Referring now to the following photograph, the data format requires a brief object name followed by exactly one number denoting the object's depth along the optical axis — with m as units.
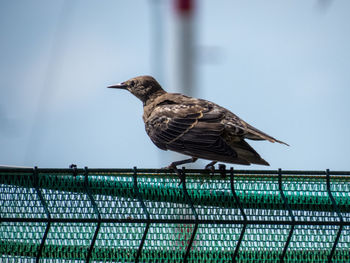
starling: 13.95
